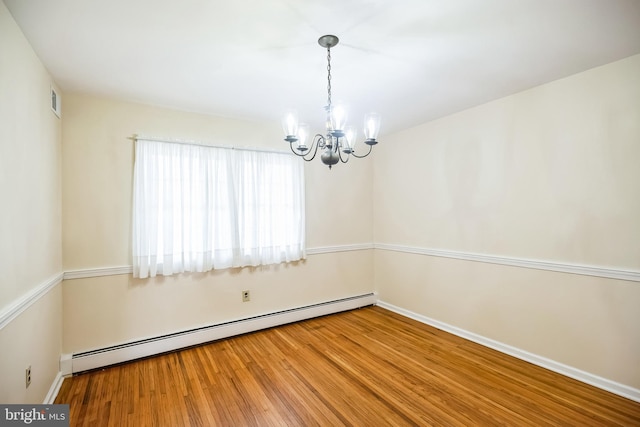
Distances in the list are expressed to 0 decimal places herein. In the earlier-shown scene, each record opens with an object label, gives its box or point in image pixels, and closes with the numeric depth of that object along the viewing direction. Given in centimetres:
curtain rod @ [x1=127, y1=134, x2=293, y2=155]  284
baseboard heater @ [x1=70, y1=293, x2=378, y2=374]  262
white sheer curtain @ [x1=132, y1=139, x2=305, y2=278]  288
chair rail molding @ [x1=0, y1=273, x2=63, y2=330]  151
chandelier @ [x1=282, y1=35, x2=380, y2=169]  185
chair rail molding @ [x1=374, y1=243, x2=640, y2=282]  221
